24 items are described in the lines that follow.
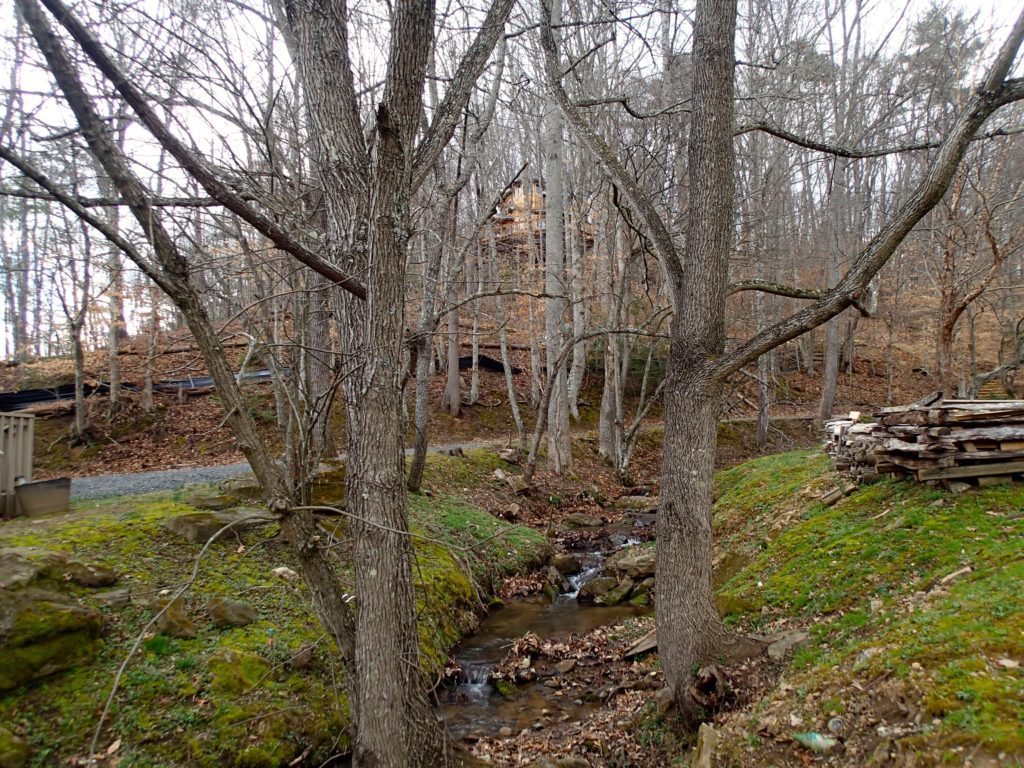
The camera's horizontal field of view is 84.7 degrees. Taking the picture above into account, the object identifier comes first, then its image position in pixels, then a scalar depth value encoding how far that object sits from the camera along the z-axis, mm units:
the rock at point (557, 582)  8672
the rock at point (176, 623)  4684
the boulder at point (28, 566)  4238
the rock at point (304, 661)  4820
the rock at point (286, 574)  6043
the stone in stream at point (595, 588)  8320
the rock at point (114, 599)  4688
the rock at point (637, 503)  13367
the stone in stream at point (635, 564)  8516
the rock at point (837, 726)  3447
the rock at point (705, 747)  3709
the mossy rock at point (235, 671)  4379
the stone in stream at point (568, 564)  9297
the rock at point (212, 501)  7094
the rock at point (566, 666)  6180
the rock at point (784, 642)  4680
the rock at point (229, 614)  5020
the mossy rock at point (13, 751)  3340
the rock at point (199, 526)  6117
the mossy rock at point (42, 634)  3869
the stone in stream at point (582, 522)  12040
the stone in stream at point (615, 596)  8094
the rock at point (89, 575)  4793
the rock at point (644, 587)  8172
